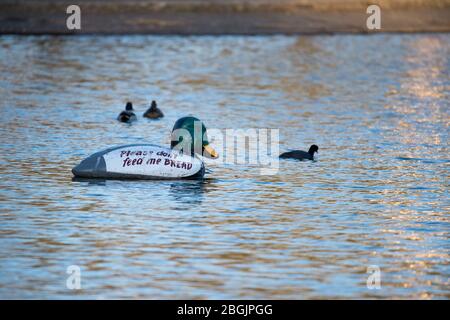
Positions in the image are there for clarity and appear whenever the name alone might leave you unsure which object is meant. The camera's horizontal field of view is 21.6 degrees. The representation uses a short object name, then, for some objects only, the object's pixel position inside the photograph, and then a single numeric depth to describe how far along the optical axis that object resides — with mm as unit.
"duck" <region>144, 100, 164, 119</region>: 35281
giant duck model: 24266
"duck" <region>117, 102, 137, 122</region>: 34250
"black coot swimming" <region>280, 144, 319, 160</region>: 27562
